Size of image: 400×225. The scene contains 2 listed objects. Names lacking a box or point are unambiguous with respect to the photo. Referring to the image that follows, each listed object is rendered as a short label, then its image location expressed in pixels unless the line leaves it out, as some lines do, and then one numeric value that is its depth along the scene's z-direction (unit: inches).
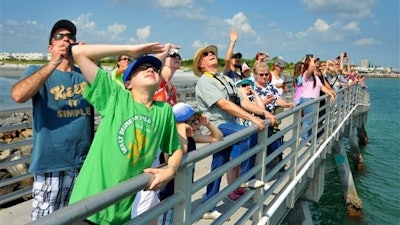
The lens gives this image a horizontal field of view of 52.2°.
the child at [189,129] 119.6
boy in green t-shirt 88.5
